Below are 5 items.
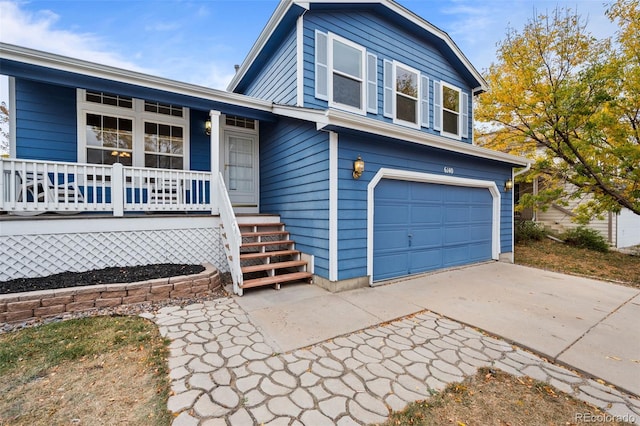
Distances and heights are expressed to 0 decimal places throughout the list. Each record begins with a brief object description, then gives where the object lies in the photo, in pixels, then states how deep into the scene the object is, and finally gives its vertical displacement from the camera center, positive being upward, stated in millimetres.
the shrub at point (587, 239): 9579 -1107
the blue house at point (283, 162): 4418 +1029
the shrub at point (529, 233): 10562 -931
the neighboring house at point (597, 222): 11102 -528
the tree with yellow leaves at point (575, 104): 6957 +3014
